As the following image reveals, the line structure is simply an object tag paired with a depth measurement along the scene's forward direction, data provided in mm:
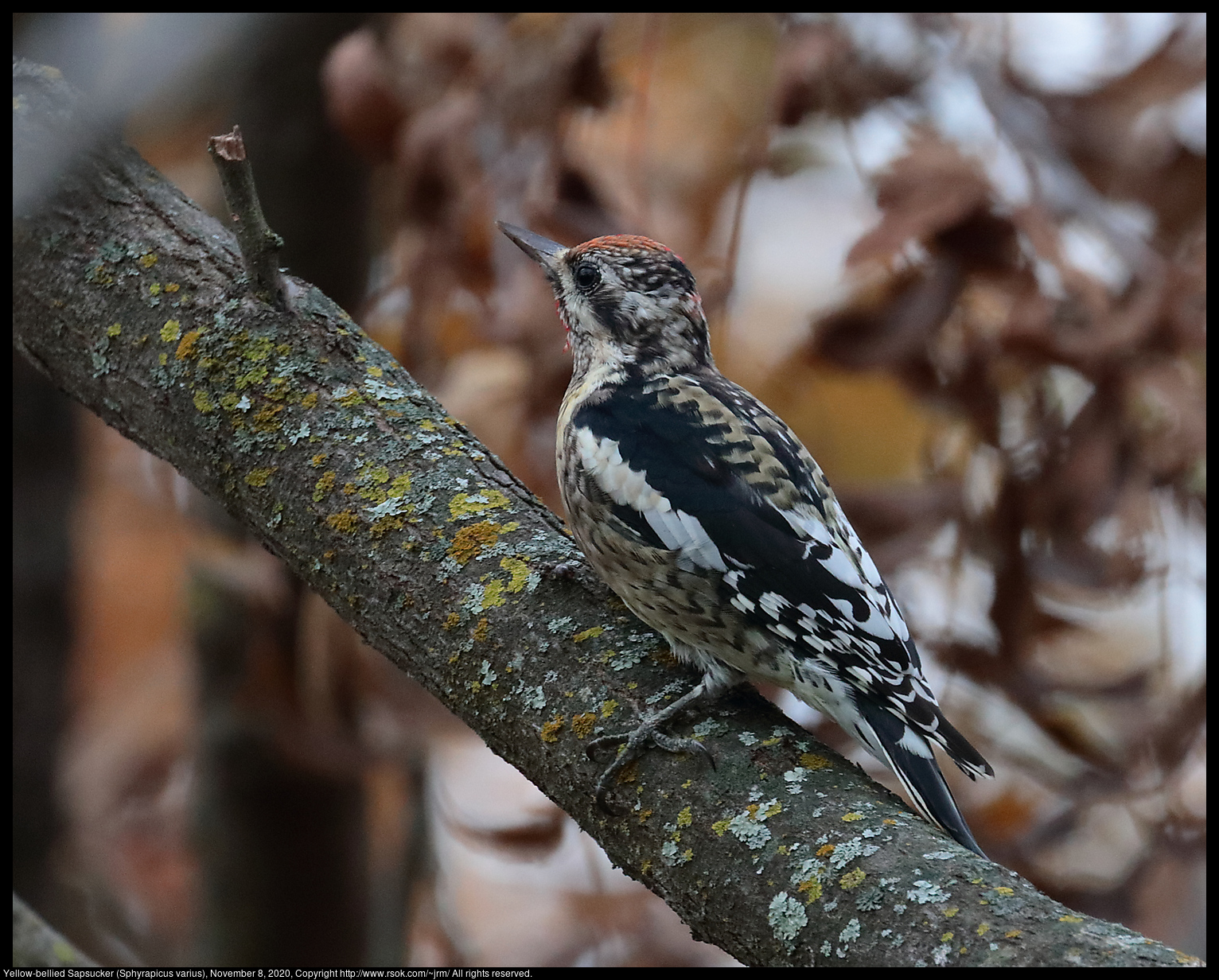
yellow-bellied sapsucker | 5263
